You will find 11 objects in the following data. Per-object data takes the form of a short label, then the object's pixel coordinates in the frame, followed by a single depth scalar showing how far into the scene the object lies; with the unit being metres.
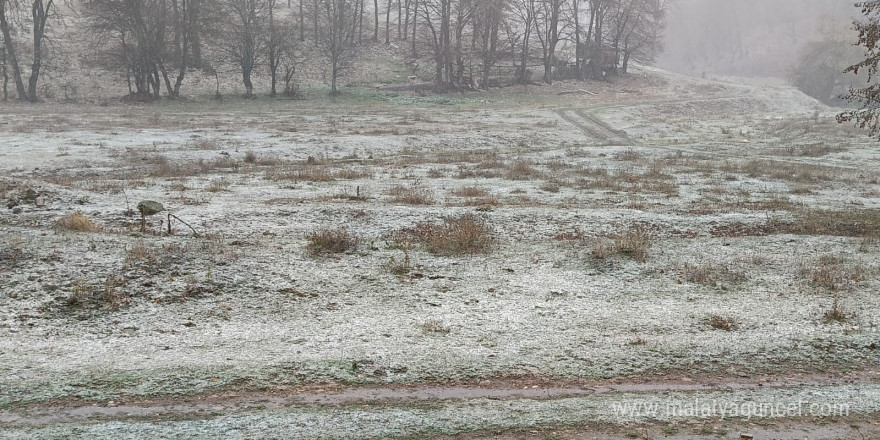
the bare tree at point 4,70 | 44.87
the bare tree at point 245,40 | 51.25
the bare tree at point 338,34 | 54.76
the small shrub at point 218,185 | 17.80
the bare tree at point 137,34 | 46.16
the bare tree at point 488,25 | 60.41
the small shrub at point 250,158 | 24.55
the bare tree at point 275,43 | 51.44
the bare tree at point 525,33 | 63.89
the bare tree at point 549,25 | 64.56
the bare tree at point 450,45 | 59.09
